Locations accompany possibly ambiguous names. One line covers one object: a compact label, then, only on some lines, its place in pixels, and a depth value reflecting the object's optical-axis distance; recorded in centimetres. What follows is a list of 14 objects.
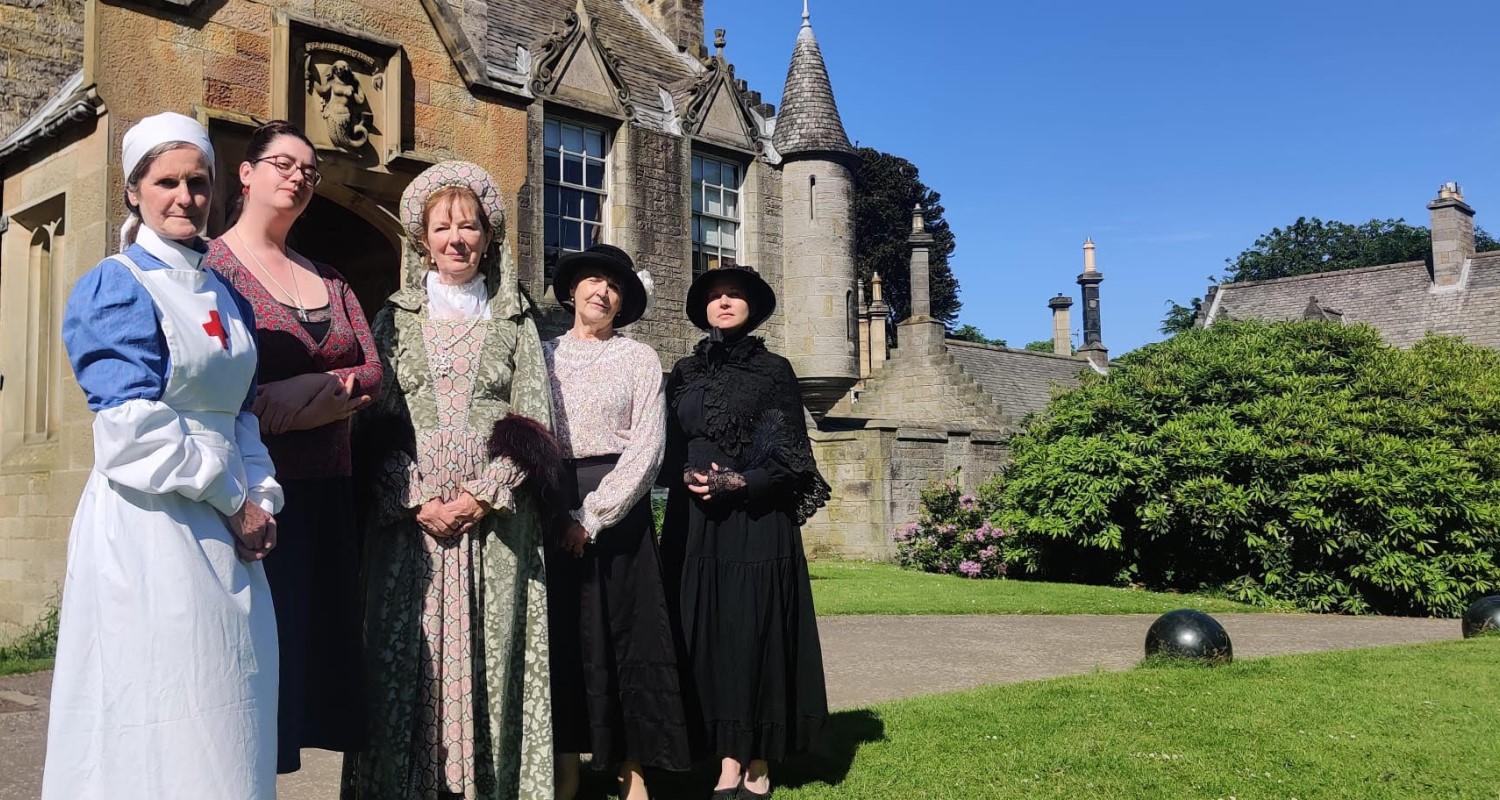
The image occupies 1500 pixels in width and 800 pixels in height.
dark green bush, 1242
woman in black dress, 463
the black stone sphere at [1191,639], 752
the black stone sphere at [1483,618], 949
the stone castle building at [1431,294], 3180
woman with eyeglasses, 335
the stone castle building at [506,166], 825
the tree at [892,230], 5066
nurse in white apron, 263
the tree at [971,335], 6588
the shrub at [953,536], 1622
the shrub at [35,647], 771
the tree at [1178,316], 5931
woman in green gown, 365
